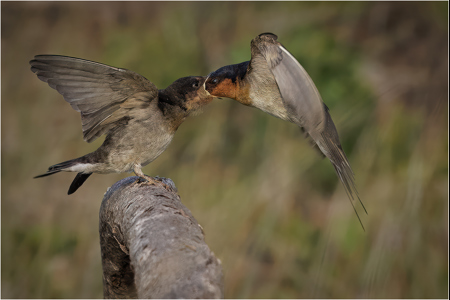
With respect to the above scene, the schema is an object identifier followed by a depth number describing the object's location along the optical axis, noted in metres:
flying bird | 4.36
